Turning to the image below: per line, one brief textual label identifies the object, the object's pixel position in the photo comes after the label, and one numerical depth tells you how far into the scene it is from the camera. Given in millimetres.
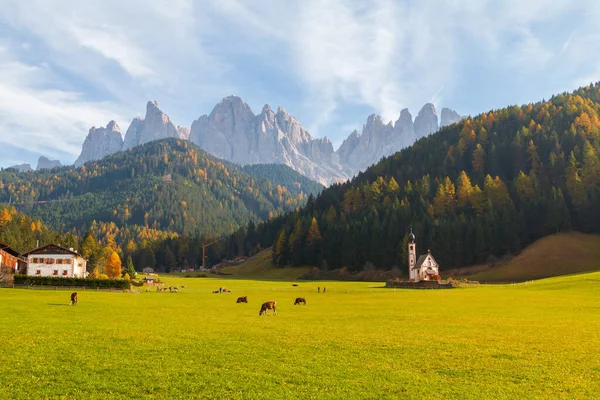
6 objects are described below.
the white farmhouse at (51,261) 101188
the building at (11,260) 93806
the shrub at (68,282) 74312
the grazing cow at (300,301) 52625
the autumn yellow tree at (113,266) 143000
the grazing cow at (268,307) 39875
